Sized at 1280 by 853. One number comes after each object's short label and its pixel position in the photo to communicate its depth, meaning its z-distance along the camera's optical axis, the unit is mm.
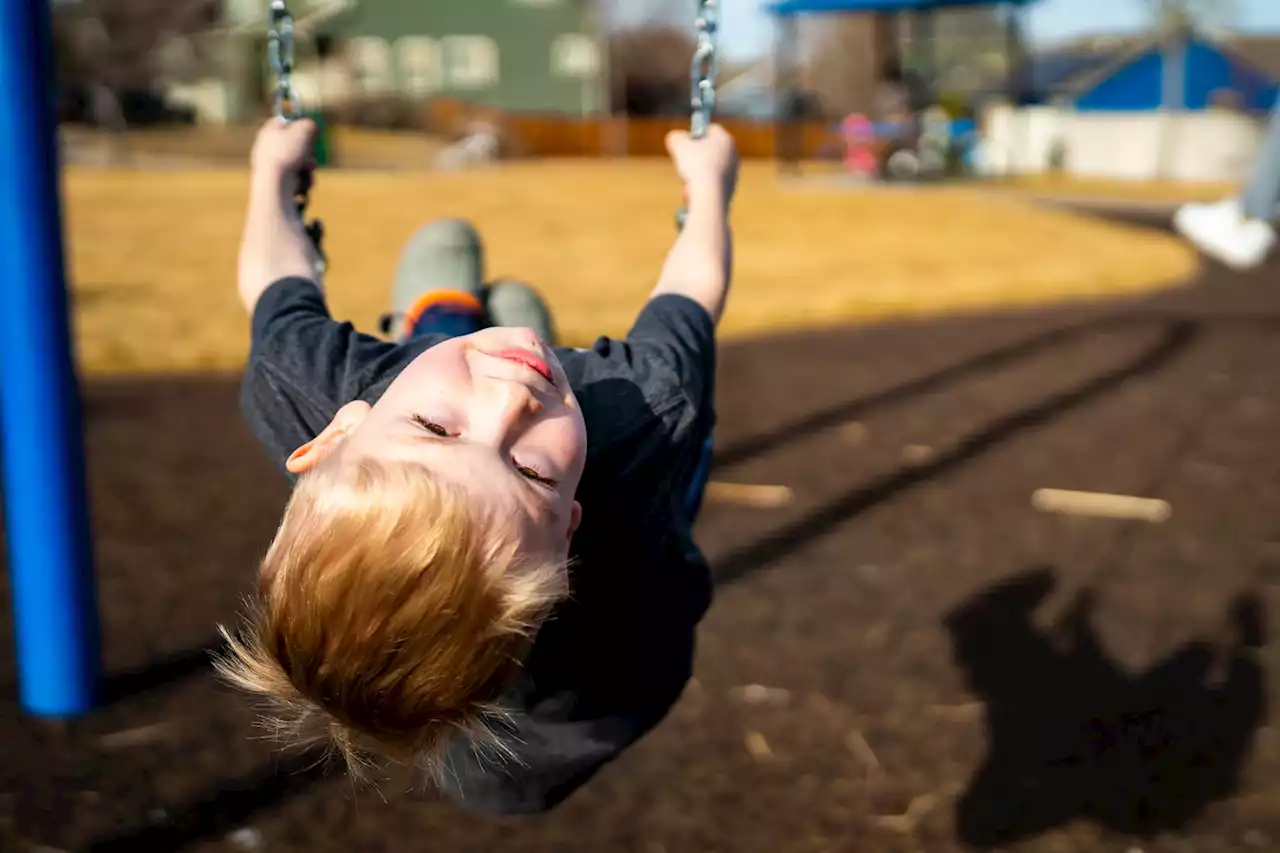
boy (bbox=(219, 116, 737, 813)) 1317
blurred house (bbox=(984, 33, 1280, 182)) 20484
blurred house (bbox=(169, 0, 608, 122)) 28750
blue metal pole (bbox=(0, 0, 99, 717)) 2486
